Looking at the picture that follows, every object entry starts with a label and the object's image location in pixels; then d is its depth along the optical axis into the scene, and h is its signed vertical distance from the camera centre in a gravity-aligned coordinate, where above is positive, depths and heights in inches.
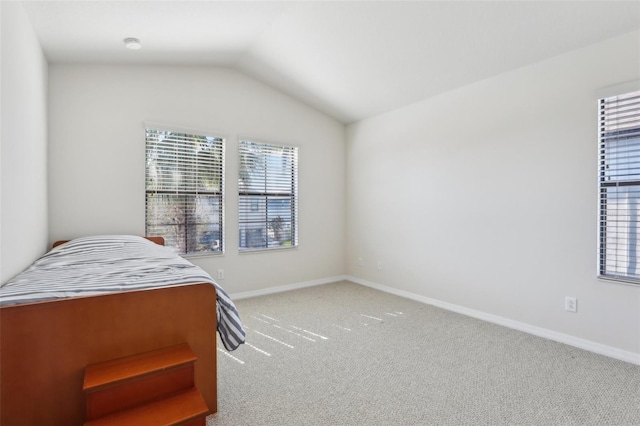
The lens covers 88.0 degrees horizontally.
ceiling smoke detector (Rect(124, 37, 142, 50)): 112.0 +56.5
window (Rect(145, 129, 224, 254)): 143.2 +8.2
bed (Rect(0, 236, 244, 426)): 53.1 -21.6
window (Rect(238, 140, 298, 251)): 167.0 +6.4
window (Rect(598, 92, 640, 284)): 97.5 +7.5
